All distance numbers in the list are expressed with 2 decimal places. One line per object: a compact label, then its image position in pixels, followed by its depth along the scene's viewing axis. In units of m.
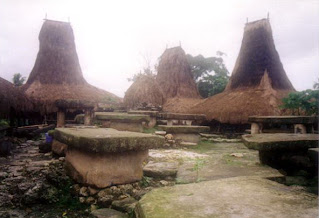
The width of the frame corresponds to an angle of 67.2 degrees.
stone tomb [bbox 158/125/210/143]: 7.13
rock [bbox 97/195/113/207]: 2.67
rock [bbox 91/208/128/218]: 2.34
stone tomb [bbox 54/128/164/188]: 2.72
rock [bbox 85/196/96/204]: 2.76
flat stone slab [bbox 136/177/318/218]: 1.57
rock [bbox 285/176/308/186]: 3.19
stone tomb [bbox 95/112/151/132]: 6.54
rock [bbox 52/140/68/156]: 5.26
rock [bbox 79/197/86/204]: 2.79
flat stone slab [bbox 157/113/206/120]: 8.35
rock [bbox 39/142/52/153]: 6.50
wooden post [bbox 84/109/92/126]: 7.15
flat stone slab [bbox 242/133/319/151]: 3.46
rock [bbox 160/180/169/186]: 3.25
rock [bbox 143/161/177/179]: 3.46
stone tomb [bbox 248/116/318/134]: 6.09
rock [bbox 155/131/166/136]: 7.07
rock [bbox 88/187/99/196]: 2.84
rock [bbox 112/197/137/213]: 2.45
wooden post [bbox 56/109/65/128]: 6.83
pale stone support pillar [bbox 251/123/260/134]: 7.80
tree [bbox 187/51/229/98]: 23.16
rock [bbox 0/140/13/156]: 6.62
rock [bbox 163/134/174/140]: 6.97
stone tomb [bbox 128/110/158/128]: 8.67
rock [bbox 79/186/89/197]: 2.87
